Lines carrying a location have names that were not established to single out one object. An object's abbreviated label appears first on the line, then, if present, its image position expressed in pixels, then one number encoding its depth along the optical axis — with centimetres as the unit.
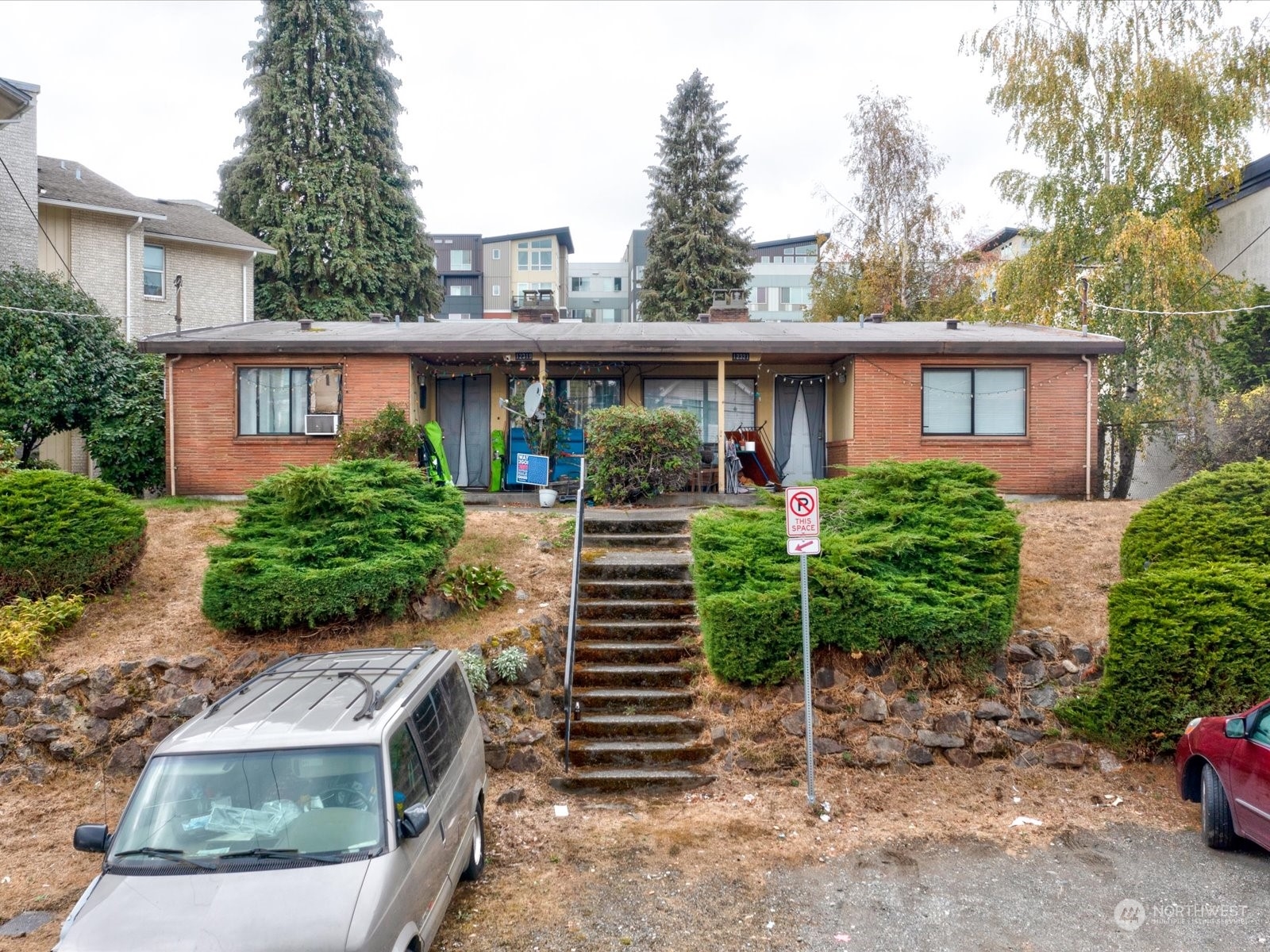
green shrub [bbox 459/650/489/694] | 815
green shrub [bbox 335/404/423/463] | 1413
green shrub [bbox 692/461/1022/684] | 801
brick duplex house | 1481
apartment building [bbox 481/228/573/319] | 5428
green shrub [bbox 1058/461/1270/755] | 716
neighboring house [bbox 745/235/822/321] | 5619
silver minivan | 387
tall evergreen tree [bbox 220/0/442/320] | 2939
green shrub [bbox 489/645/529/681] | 827
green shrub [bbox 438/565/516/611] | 928
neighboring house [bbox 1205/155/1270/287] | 1916
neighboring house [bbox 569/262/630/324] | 6100
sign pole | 706
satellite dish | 1510
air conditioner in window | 1509
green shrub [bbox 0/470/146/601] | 877
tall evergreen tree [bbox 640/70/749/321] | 3556
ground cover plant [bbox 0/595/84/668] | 823
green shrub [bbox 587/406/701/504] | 1292
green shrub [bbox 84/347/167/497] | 1555
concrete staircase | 767
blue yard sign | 1455
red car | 576
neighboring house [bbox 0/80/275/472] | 1972
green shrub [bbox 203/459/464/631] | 830
